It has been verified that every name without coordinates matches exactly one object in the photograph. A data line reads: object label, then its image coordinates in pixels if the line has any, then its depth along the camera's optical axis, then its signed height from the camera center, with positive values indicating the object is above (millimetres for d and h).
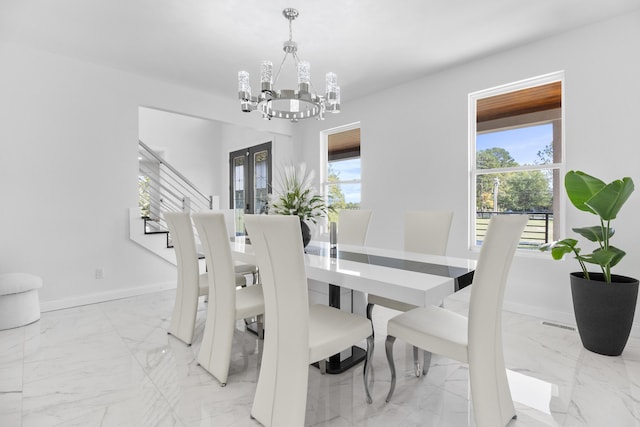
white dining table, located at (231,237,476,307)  1377 -341
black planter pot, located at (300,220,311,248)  2580 -211
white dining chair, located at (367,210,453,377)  2537 -218
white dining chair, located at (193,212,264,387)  1929 -619
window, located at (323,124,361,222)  5012 +625
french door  6492 +626
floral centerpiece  2432 +68
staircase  3865 -10
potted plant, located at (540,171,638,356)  2238 -570
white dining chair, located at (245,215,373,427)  1363 -566
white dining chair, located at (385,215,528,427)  1373 -613
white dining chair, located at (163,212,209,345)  2387 -562
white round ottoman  2775 -796
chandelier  2350 +855
